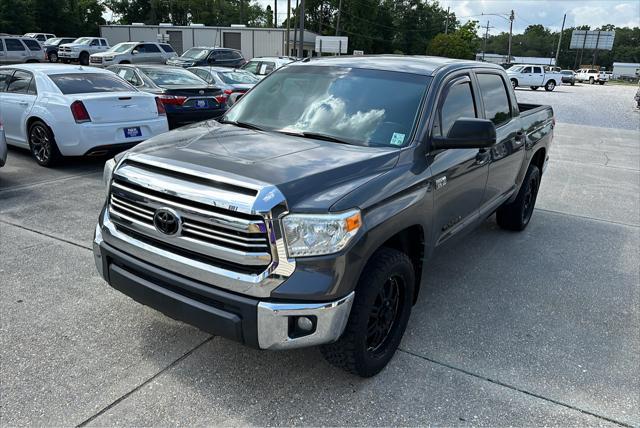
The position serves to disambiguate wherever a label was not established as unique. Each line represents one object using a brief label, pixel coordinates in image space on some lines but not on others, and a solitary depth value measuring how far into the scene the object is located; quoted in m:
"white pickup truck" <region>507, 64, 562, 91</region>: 38.57
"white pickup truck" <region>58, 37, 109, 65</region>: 33.56
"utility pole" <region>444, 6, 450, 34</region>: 90.49
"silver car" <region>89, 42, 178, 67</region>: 26.86
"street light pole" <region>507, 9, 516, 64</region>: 78.31
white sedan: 7.54
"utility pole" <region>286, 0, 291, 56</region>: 37.13
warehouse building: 44.50
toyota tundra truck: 2.60
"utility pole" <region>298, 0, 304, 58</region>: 33.87
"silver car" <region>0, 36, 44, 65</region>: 26.62
